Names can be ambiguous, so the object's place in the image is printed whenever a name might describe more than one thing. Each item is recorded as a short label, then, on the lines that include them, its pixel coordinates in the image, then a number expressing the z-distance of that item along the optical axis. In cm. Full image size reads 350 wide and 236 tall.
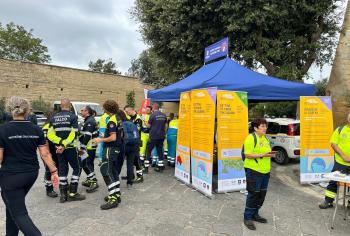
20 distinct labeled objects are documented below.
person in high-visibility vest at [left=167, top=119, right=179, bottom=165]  855
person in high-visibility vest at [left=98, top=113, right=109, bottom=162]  574
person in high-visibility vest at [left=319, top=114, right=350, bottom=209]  504
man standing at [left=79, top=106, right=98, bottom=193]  599
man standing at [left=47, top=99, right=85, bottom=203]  514
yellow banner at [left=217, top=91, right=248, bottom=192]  595
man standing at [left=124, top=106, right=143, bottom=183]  677
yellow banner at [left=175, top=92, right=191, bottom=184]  662
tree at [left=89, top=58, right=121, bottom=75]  5778
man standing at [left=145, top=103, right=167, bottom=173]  782
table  406
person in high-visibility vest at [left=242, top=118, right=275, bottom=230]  422
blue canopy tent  674
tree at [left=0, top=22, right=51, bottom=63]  3441
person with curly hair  508
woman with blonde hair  313
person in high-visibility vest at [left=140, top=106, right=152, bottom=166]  823
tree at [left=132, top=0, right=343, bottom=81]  1102
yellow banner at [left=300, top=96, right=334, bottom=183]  681
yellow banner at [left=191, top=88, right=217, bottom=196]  574
